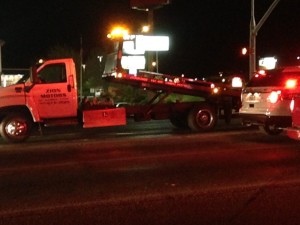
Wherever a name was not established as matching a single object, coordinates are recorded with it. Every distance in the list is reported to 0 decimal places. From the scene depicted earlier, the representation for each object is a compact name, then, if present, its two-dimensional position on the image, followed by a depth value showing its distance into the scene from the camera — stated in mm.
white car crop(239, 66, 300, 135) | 11176
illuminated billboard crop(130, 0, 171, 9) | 24846
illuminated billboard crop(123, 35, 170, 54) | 15361
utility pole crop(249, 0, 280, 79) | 21573
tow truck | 12363
